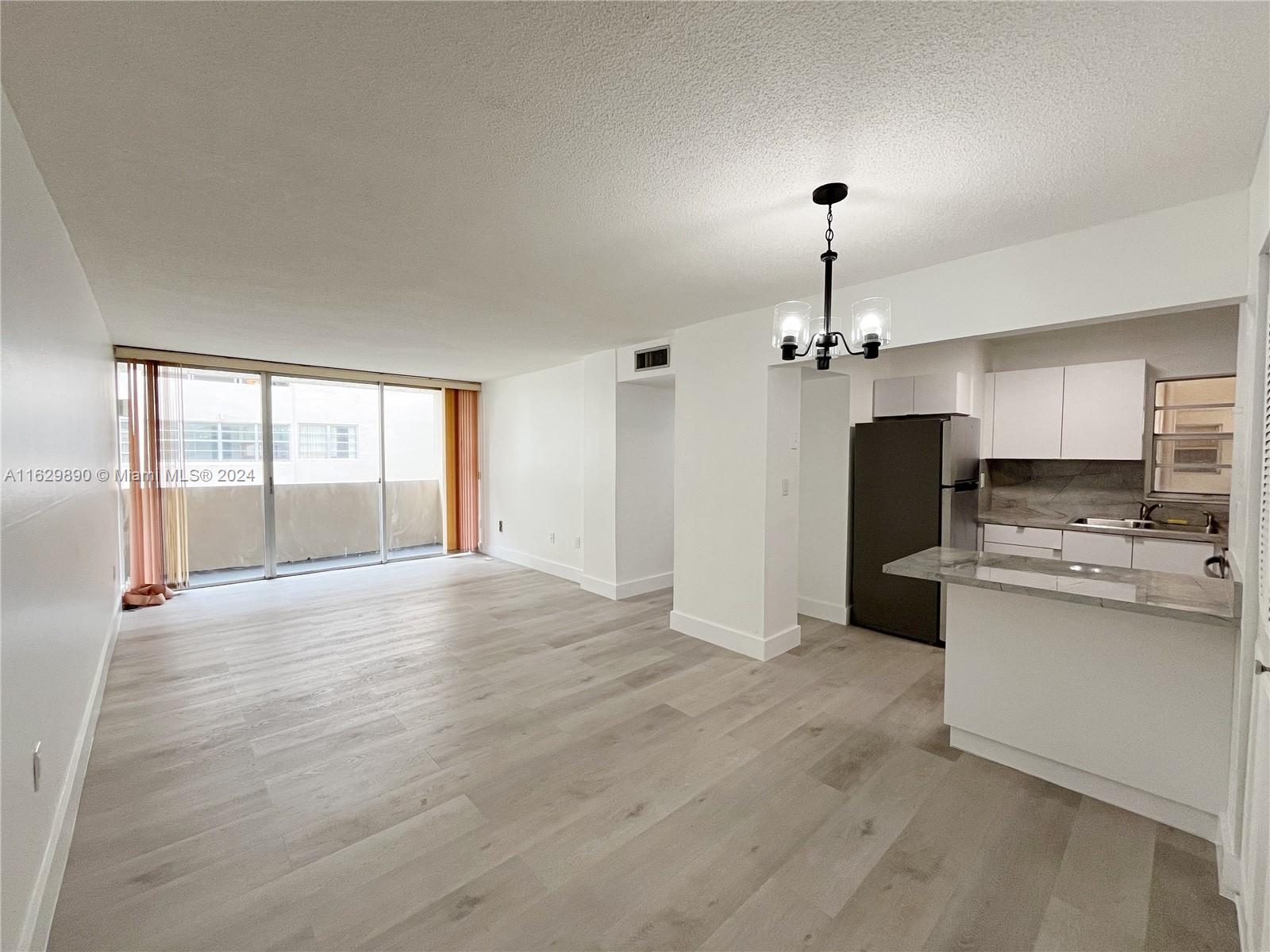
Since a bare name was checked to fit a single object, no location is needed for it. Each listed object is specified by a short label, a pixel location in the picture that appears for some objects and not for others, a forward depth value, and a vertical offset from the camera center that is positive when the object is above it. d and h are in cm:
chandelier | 209 +55
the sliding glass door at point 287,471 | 554 -25
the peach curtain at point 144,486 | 521 -36
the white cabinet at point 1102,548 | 373 -75
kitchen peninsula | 198 -96
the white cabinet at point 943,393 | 457 +53
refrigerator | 400 -44
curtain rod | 520 +96
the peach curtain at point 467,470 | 761 -28
